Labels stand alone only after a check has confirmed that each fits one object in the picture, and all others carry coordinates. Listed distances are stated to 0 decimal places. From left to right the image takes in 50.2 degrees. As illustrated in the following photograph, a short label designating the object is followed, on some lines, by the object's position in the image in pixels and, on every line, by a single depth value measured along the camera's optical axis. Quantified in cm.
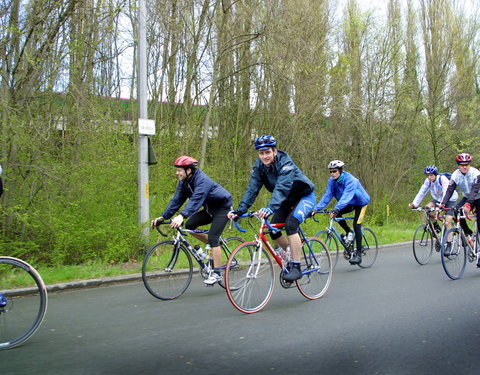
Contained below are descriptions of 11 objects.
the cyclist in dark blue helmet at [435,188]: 1034
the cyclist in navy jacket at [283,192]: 609
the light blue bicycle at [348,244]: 929
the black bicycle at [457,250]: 820
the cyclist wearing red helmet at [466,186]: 838
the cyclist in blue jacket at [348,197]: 903
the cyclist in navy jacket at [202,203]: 672
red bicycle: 579
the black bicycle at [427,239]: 999
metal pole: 978
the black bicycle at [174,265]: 666
